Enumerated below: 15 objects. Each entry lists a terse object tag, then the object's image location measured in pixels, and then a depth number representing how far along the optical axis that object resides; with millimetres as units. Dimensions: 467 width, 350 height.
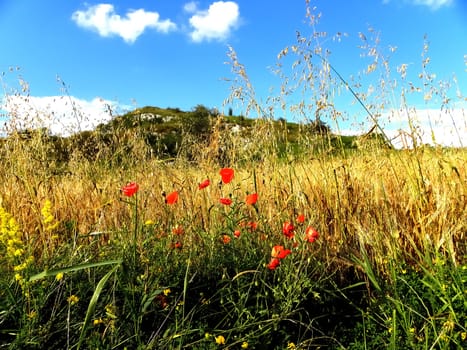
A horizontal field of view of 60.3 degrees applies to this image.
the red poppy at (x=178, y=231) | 2006
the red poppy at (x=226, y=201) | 1792
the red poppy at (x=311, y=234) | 1608
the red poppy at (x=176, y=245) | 1950
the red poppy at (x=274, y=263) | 1589
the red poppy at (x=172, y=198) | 1733
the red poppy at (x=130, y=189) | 1570
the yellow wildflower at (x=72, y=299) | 1467
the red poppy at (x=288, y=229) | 1673
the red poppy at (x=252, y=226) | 1991
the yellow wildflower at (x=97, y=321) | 1480
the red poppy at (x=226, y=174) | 1832
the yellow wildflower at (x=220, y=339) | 1469
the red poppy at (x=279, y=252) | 1555
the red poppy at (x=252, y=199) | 1730
